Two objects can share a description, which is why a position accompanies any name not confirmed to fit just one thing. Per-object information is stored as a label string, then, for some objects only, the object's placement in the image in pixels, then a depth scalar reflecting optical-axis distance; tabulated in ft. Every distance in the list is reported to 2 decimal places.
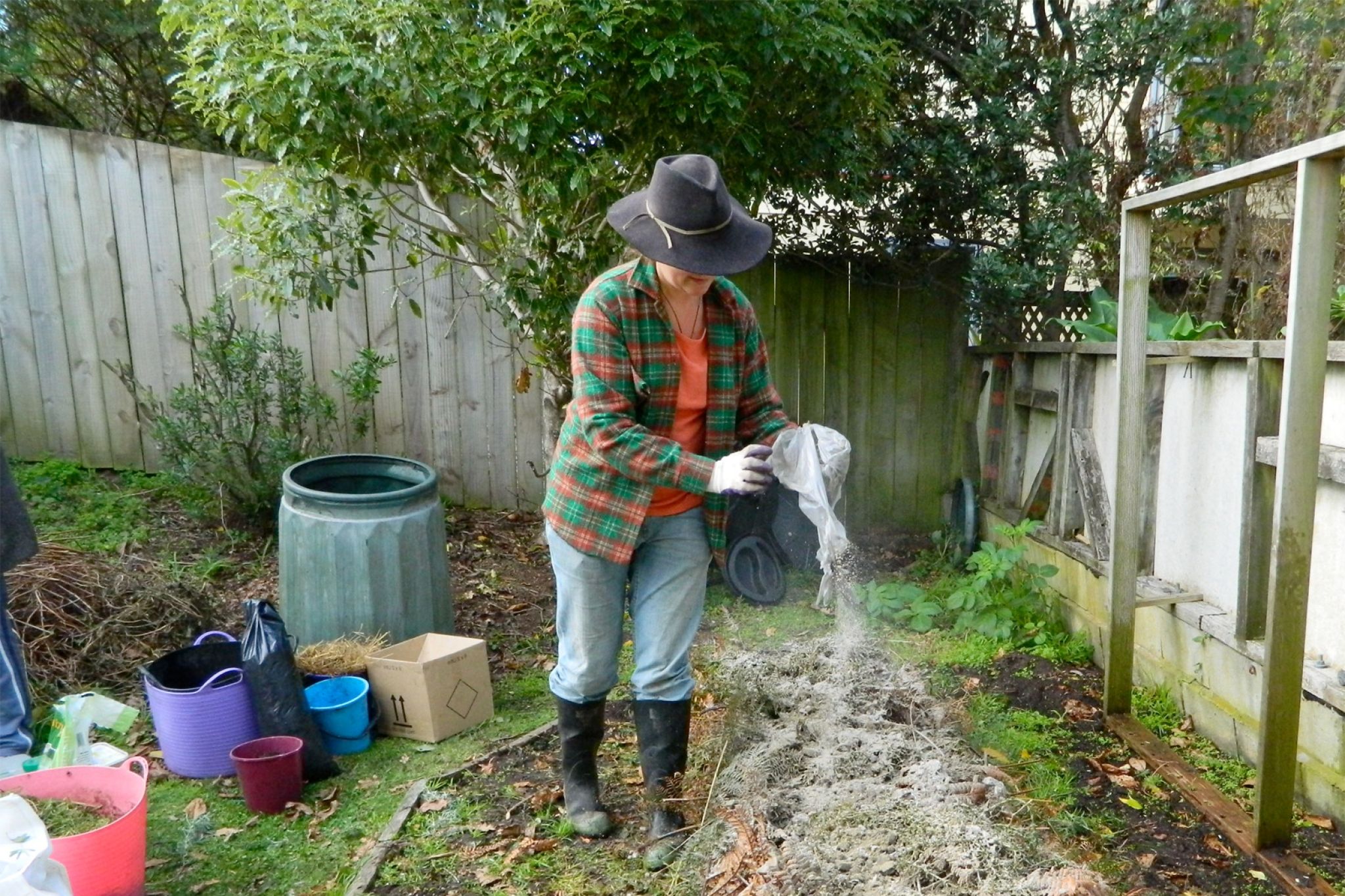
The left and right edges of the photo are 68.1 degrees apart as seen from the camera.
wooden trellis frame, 8.16
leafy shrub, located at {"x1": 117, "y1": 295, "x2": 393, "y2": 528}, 16.43
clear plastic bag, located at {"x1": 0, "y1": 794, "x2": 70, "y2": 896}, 6.51
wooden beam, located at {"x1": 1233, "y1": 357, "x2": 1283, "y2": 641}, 10.07
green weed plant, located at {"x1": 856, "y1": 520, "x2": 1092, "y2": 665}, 14.17
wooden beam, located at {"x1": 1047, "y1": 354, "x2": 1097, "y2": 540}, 14.32
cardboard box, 11.76
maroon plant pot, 10.08
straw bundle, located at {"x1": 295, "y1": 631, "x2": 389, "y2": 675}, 12.00
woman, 8.29
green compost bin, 12.85
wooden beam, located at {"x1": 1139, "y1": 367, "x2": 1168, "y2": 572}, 12.46
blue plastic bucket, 11.46
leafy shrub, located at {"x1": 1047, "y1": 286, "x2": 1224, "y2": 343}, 13.16
